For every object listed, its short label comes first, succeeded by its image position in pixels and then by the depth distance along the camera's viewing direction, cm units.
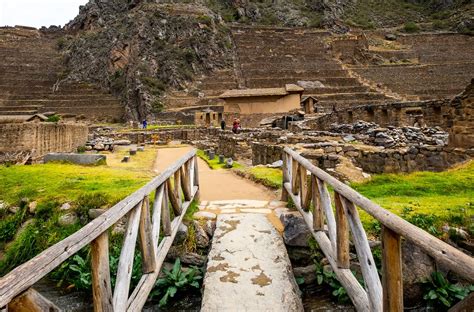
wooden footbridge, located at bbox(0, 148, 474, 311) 171
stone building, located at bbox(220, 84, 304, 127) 2956
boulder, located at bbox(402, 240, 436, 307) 354
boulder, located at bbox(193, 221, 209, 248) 472
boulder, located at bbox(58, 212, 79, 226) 544
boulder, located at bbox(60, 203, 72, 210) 571
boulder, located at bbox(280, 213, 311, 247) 449
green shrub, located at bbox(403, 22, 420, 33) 6694
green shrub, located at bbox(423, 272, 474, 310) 337
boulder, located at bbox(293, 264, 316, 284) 411
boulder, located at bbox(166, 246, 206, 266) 444
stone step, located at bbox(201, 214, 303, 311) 317
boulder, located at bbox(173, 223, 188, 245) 464
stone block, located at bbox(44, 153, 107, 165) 1166
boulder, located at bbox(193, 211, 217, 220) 530
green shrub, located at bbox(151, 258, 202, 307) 395
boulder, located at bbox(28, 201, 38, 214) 598
